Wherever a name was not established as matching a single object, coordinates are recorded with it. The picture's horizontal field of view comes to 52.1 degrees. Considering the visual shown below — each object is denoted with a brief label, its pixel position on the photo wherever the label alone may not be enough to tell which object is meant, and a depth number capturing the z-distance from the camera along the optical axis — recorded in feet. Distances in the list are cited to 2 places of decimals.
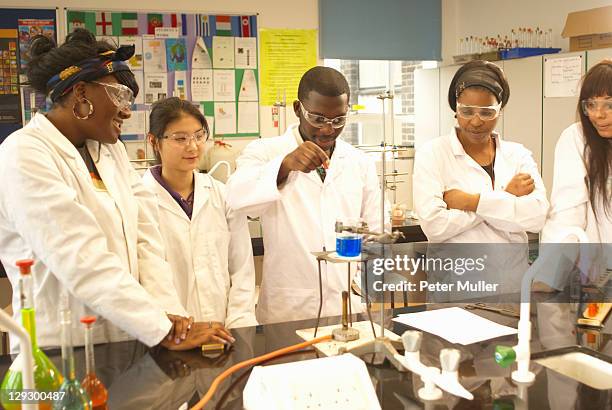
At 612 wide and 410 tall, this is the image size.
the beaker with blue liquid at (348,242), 5.13
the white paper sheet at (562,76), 14.26
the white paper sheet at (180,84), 16.67
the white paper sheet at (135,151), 16.52
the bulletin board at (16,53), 15.14
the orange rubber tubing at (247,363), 4.24
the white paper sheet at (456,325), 5.53
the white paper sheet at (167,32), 16.37
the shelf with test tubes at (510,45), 15.88
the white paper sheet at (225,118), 17.21
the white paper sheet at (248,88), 17.39
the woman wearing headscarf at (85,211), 5.02
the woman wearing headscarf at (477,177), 7.29
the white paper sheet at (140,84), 16.33
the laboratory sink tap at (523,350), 4.60
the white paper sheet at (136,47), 16.12
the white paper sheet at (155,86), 16.48
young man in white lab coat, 6.76
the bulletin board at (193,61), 16.14
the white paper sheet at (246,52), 17.20
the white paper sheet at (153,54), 16.31
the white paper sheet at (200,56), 16.79
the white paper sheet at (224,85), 17.10
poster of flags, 15.78
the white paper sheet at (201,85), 16.88
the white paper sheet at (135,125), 16.42
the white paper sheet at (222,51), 16.97
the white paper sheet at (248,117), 17.43
